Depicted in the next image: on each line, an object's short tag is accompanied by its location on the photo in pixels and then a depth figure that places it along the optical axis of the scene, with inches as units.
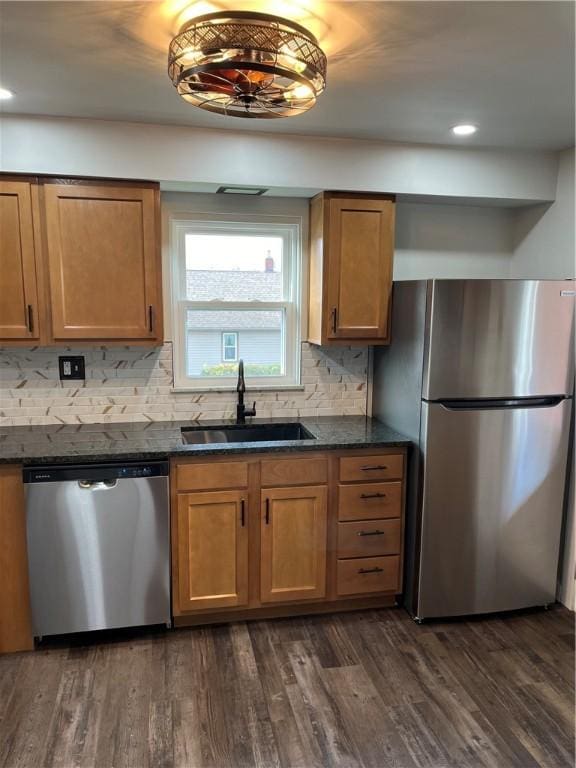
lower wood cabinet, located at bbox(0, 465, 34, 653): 95.3
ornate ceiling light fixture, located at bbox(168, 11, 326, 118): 58.4
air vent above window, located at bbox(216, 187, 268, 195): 111.0
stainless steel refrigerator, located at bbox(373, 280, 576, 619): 101.5
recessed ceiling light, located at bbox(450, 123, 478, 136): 100.0
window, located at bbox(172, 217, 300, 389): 122.0
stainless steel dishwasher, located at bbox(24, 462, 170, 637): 95.8
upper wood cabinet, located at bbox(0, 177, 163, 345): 100.0
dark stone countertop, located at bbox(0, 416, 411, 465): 96.2
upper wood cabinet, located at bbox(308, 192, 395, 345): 112.9
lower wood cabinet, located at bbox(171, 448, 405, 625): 103.3
